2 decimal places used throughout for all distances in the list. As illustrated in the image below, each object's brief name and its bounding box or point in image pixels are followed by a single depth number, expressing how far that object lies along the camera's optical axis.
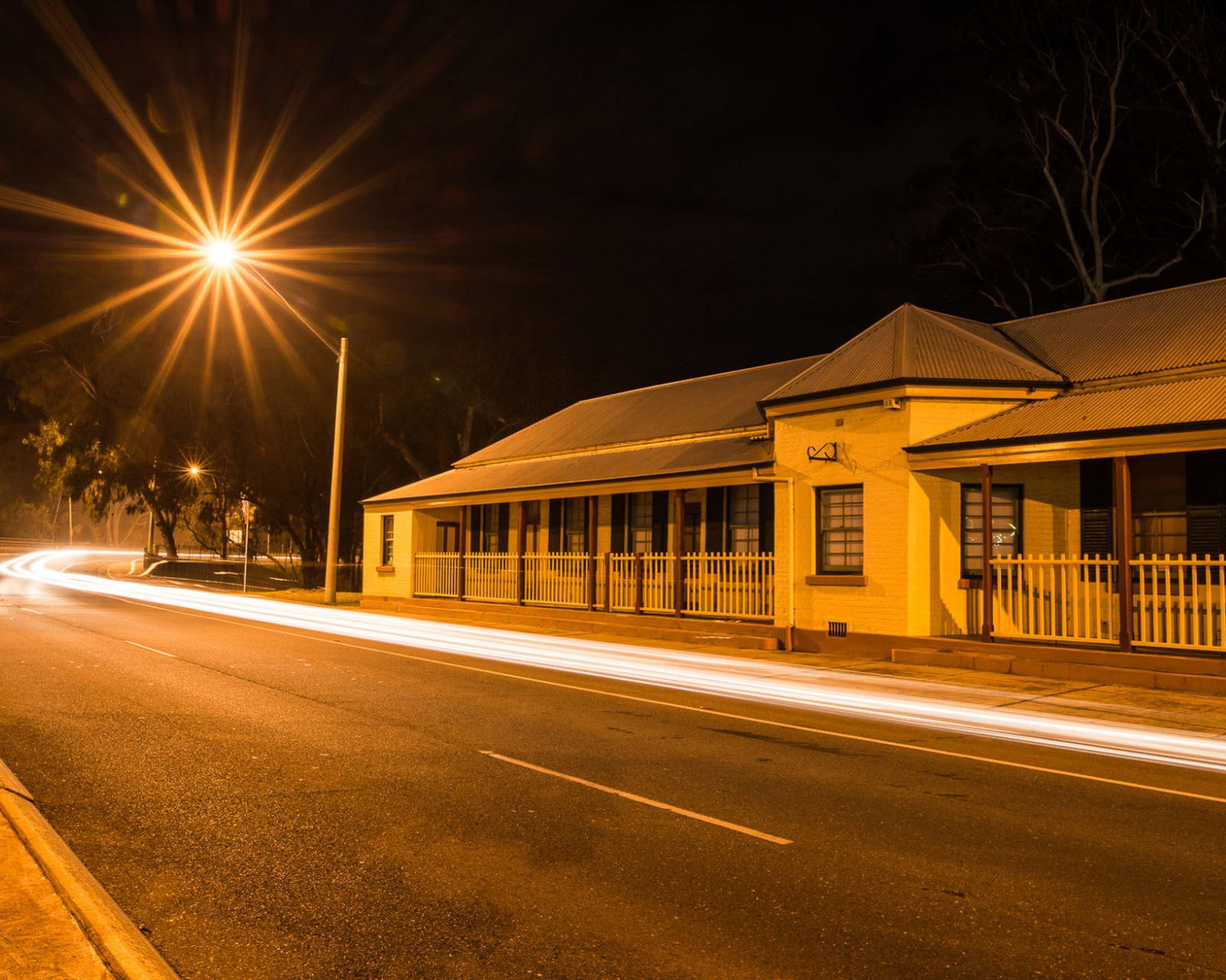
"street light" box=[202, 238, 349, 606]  26.28
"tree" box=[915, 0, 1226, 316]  33.72
